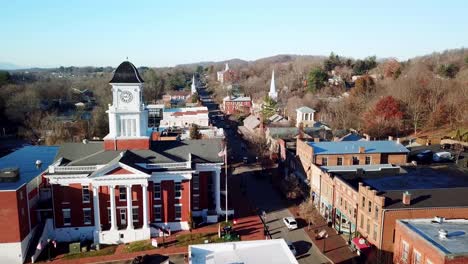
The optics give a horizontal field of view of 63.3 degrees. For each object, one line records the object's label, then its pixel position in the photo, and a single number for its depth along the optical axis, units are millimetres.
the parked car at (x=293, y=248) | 35031
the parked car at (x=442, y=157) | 52062
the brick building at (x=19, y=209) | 33969
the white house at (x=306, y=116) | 83312
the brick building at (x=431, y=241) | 22309
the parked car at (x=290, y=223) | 40219
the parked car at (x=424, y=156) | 52594
